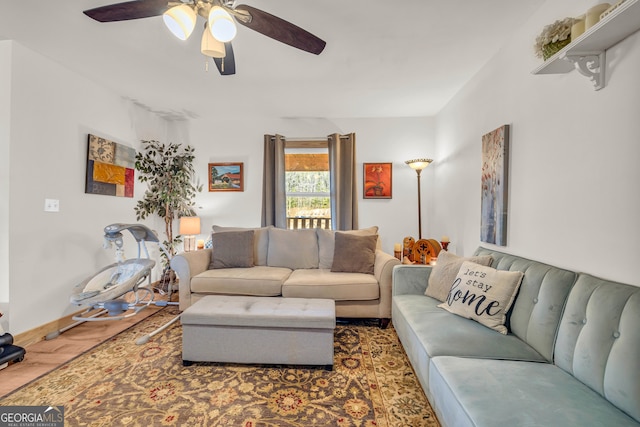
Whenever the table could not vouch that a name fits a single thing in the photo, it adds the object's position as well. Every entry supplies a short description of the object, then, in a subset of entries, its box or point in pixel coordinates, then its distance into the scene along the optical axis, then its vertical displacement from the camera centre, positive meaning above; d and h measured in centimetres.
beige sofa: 263 -59
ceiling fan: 138 +103
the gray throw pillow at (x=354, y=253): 291 -43
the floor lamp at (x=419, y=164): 344 +59
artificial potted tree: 360 +37
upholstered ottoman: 193 -85
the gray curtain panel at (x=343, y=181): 396 +43
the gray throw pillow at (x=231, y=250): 308 -42
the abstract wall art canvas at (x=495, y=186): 215 +22
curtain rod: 409 +104
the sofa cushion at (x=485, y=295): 164 -50
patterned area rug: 151 -109
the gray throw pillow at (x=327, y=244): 322 -37
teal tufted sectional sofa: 97 -66
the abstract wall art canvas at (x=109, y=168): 292 +47
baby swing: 229 -62
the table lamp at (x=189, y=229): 374 -24
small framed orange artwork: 402 +45
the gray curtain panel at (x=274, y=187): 400 +34
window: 420 +42
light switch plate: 250 +4
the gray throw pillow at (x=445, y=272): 209 -45
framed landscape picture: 414 +50
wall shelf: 110 +76
